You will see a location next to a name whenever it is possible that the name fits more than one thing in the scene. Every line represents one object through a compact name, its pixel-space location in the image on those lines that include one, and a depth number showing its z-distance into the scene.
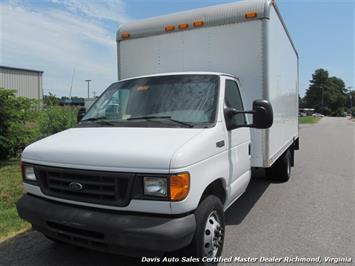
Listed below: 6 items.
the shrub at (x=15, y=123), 9.84
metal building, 43.19
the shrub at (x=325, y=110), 129.62
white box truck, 3.12
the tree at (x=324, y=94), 130.62
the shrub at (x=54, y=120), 10.78
